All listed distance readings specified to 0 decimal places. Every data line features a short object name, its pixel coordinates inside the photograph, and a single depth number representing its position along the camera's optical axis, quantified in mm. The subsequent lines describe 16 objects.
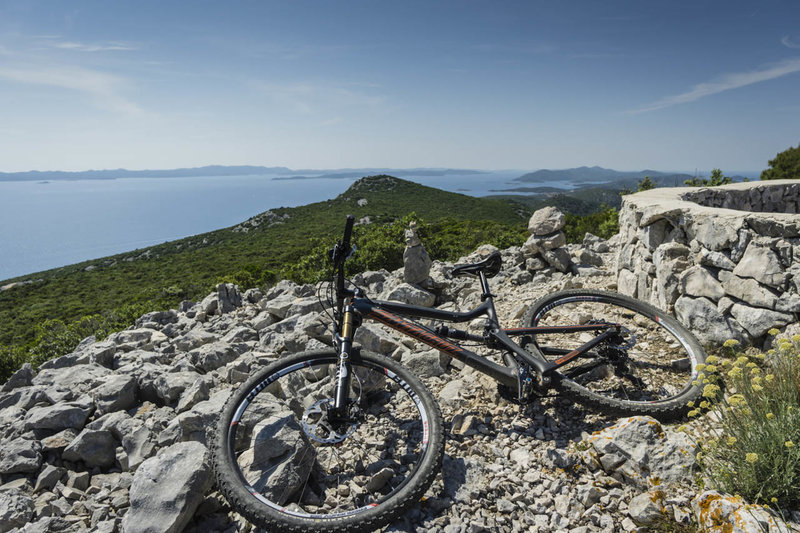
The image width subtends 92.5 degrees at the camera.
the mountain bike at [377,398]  2828
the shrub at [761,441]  2332
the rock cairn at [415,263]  7535
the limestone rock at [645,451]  2799
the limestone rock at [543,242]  7520
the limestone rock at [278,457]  2865
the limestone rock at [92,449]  3602
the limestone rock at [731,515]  2156
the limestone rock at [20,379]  6141
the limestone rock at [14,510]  2811
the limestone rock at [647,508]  2541
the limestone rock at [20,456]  3484
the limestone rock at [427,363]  4699
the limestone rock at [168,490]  2576
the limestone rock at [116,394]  4289
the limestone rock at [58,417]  3974
